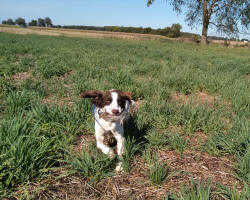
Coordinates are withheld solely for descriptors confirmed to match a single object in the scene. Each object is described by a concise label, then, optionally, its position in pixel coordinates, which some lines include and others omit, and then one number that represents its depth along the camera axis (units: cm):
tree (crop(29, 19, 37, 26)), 12550
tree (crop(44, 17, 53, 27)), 13640
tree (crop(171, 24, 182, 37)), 6669
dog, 205
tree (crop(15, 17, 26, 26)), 13462
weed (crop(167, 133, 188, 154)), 239
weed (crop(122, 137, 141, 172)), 203
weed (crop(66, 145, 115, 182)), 186
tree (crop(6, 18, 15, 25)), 13725
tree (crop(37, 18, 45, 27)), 13151
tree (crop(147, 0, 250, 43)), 2295
